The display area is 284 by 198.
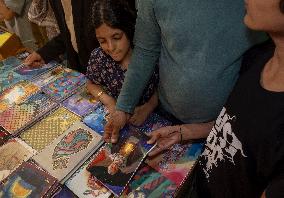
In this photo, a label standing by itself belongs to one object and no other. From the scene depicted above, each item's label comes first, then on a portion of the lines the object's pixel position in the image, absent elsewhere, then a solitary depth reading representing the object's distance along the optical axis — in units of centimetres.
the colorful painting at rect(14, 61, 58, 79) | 165
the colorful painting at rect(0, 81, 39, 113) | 146
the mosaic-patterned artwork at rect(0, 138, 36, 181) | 116
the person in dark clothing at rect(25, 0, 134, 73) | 149
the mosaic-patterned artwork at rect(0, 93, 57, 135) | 134
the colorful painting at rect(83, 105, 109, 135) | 130
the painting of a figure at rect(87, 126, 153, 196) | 107
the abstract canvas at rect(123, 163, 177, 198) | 105
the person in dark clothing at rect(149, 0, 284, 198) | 79
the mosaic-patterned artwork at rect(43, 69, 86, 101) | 150
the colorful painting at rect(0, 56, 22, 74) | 170
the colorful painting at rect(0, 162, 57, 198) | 107
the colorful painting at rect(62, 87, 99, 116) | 140
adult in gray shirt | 102
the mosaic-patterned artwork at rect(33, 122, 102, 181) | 114
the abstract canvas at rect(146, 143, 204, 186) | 111
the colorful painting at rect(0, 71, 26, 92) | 157
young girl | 129
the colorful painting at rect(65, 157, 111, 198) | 106
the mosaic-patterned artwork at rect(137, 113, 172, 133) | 131
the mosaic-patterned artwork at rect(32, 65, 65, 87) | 159
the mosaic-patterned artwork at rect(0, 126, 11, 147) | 128
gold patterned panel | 126
